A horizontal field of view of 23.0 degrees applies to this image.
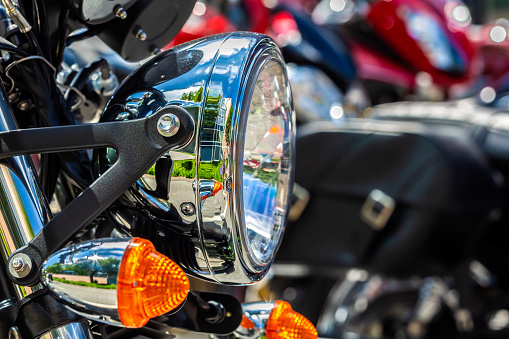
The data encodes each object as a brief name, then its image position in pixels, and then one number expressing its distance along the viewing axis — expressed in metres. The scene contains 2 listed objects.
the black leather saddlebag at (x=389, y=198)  1.74
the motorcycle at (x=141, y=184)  0.90
